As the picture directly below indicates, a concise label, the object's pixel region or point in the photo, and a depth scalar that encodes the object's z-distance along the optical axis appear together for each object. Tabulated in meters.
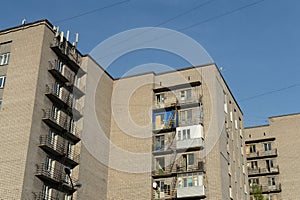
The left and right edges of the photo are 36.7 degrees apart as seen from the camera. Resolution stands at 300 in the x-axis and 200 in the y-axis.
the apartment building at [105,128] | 35.88
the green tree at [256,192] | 56.87
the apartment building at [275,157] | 59.09
